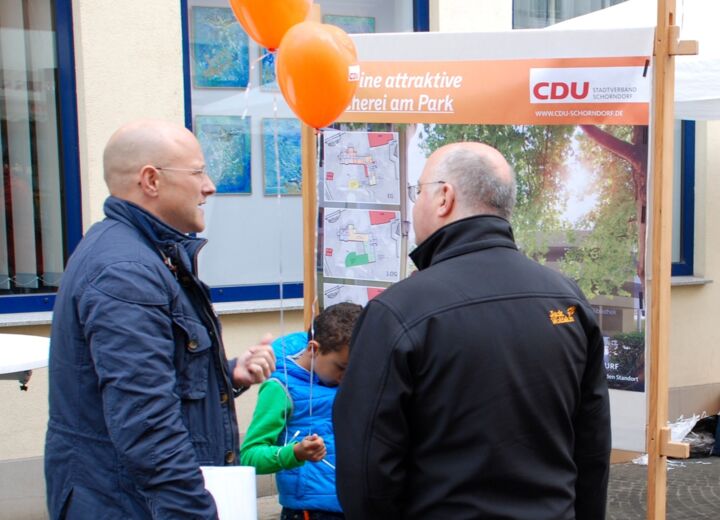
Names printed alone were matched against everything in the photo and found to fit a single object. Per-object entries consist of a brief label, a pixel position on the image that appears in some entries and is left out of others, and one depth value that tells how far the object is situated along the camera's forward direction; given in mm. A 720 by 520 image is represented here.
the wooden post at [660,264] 3320
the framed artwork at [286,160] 5855
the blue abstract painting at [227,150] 5664
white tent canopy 4859
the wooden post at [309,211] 3637
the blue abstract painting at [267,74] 5832
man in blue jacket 1911
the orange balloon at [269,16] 2910
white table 2922
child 2691
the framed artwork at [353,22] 6082
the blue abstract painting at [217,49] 5613
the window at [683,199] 7293
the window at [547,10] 6672
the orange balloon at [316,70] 2797
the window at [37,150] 5168
